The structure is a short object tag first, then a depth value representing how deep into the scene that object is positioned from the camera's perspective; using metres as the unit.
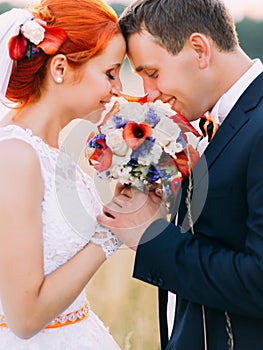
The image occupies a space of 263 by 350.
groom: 3.04
